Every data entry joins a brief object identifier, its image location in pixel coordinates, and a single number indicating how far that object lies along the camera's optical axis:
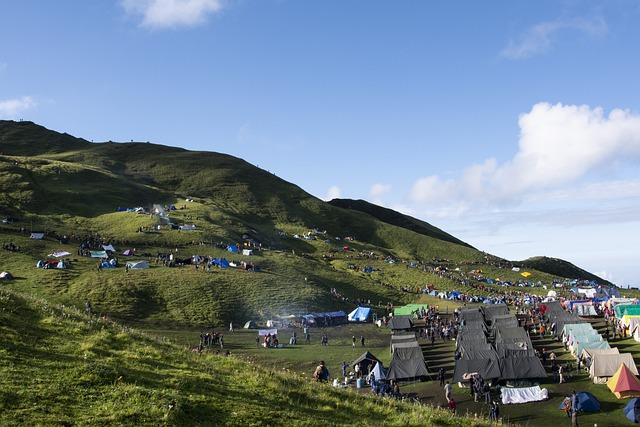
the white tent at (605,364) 36.88
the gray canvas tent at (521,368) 37.72
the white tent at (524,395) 34.12
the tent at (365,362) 43.08
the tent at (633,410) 29.22
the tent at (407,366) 41.16
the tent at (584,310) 67.56
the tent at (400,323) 63.44
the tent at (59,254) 76.97
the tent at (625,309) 56.79
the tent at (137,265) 77.13
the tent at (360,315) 72.69
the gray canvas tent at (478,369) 37.91
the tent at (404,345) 44.47
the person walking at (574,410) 28.35
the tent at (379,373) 40.66
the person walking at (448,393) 32.09
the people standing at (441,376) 39.39
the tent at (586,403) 31.06
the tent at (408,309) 74.07
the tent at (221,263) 85.31
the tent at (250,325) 63.58
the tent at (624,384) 33.38
